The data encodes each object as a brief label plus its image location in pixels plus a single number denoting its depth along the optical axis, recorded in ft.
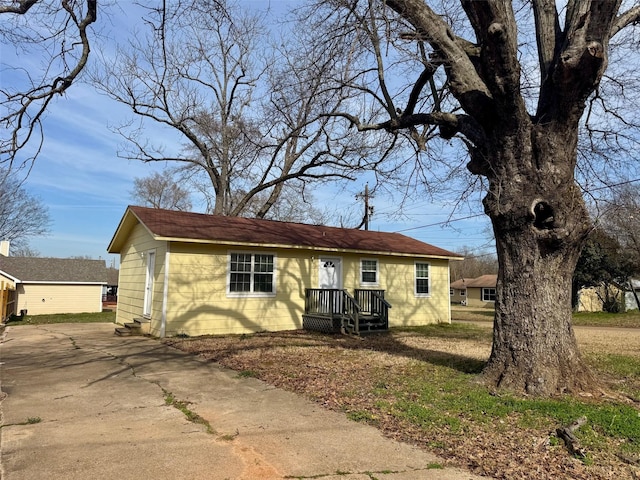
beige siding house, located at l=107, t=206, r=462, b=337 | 38.68
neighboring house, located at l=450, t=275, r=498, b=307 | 146.20
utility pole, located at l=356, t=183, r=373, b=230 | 80.95
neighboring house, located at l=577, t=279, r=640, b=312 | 88.84
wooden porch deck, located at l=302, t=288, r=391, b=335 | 41.60
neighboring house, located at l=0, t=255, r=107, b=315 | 87.97
